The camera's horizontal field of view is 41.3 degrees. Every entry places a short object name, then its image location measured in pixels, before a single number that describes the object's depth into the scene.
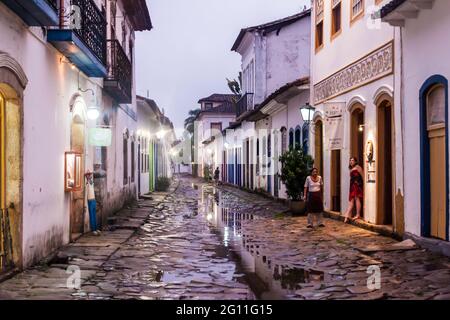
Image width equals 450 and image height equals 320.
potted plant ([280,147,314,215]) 17.45
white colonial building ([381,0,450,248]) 9.80
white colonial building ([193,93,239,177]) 68.31
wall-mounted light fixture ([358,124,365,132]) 14.71
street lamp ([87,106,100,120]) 13.38
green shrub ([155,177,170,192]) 34.52
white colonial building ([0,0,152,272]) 8.35
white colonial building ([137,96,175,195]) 26.17
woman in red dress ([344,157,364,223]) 14.12
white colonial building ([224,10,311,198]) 24.56
